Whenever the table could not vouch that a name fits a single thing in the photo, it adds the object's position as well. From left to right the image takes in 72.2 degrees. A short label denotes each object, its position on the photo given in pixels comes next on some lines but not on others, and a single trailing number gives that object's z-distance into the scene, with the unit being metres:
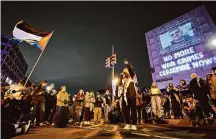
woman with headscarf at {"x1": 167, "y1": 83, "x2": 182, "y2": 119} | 7.93
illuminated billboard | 20.27
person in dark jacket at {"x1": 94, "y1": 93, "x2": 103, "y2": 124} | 9.48
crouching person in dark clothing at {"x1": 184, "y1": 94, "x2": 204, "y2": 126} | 5.65
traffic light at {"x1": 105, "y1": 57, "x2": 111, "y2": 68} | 16.90
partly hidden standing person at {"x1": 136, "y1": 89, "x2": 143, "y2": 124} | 7.96
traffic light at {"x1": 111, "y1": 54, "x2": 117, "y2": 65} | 16.36
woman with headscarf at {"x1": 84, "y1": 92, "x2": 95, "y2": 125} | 8.74
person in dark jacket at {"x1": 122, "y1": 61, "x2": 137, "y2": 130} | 4.69
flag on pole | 7.36
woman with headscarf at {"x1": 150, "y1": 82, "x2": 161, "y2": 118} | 8.31
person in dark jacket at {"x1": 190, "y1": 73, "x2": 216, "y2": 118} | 5.60
